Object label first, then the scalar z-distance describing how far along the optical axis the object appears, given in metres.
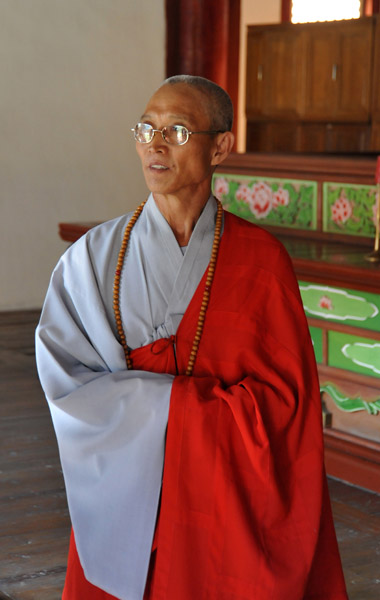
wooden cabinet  7.73
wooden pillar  7.69
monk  1.58
